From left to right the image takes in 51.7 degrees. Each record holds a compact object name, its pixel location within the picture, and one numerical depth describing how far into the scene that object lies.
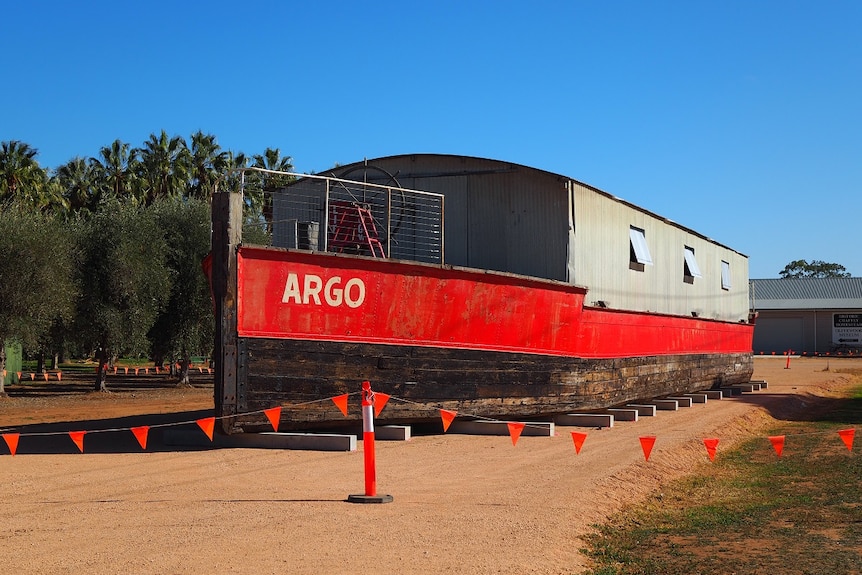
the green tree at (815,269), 117.75
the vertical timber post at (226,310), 11.15
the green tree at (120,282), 27.67
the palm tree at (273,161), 51.34
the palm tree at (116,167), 46.16
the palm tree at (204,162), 47.59
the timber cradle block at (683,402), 19.83
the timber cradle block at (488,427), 13.39
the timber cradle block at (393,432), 12.61
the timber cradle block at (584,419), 15.01
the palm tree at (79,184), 45.91
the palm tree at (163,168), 45.28
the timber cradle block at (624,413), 16.22
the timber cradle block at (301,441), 11.55
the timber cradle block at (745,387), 25.33
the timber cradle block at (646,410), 17.39
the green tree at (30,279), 25.45
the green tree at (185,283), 29.83
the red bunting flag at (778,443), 10.84
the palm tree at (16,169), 40.53
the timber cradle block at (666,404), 18.83
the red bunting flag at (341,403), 11.58
